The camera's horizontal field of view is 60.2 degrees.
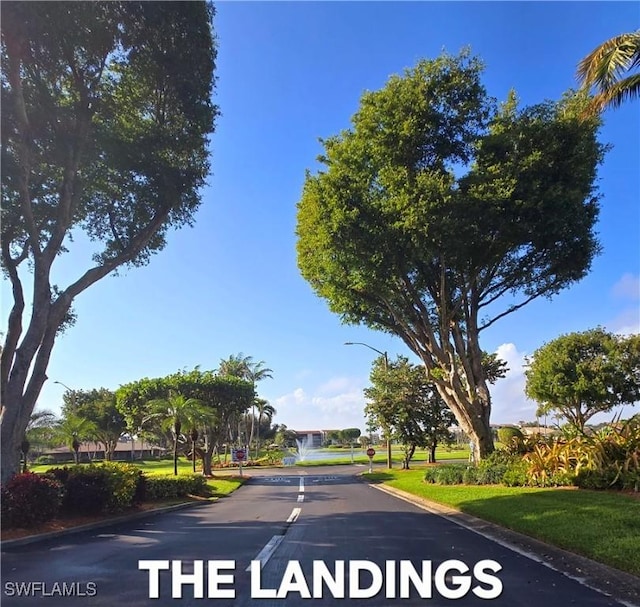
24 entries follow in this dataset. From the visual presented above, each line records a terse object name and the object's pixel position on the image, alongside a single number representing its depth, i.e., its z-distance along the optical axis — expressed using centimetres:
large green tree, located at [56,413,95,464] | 4303
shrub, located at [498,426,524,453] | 2269
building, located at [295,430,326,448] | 14225
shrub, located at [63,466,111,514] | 1405
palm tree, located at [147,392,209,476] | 3506
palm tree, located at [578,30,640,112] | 1298
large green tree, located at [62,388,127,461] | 6569
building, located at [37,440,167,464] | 8825
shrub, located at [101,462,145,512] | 1496
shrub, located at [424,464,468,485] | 2203
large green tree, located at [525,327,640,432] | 3800
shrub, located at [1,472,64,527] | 1134
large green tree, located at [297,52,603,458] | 1861
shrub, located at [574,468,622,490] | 1590
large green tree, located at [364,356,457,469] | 3603
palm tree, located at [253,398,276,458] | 8302
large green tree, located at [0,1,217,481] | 1362
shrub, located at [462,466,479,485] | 2108
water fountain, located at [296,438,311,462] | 6952
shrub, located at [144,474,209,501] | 2028
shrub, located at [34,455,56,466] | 6962
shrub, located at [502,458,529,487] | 1878
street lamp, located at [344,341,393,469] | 3774
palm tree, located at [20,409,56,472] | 4735
